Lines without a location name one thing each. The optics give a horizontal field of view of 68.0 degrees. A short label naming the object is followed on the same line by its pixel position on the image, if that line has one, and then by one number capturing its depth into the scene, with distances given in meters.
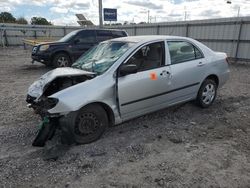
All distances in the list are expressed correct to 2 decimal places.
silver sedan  2.80
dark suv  7.95
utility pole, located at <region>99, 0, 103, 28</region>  13.87
